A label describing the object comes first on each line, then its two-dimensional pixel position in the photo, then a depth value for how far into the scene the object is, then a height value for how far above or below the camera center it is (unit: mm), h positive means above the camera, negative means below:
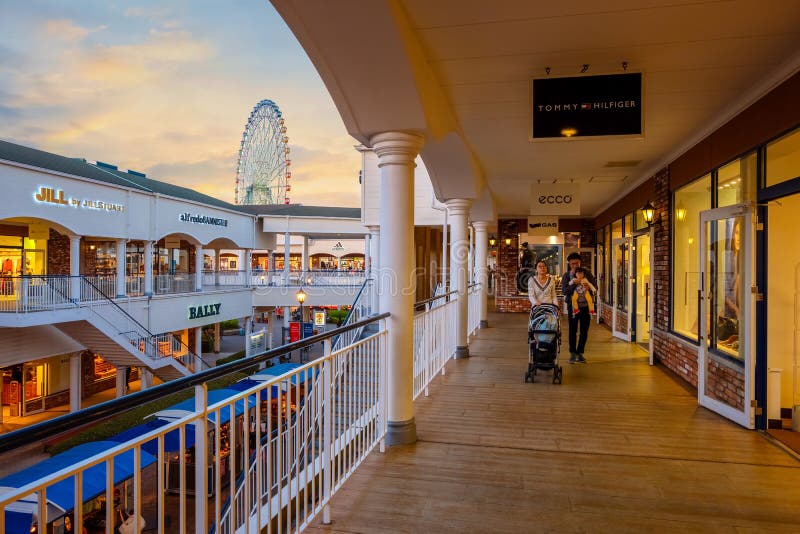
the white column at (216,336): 25266 -3436
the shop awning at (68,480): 4410 -2157
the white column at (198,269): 18562 -5
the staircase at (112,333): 12844 -1759
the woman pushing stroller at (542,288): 6211 -238
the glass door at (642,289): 8867 -364
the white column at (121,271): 14531 -63
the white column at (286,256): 23136 +606
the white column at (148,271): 15664 -68
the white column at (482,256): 10750 +282
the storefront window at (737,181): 4509 +849
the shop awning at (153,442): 5523 -1989
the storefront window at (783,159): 3826 +883
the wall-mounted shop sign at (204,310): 17953 -1552
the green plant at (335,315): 33347 -3144
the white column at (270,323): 26488 -2930
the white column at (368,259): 21736 +432
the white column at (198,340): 19656 -2840
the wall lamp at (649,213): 7465 +843
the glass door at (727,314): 4395 -437
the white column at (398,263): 3850 +46
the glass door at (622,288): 9508 -380
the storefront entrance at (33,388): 14258 -3477
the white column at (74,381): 14039 -3179
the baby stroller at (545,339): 6027 -851
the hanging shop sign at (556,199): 7785 +1111
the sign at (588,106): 3695 +1231
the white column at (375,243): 16578 +861
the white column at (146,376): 16406 -3600
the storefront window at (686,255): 6199 +177
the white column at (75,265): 12469 +100
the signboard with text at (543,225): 11195 +986
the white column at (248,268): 22156 +41
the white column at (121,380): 14797 -3316
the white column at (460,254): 7516 +225
